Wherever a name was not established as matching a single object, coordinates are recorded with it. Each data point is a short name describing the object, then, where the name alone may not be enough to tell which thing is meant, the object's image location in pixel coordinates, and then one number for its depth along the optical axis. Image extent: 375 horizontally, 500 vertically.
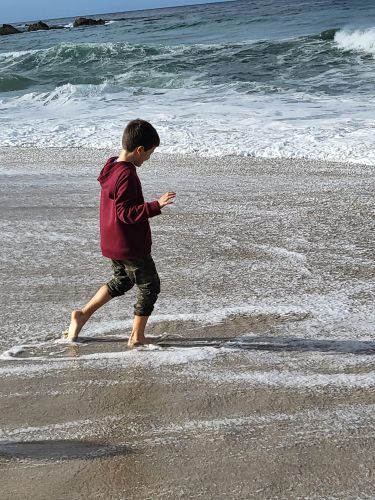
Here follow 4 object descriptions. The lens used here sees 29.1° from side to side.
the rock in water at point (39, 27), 67.19
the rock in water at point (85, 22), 63.97
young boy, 3.56
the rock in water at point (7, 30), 57.69
